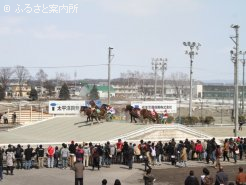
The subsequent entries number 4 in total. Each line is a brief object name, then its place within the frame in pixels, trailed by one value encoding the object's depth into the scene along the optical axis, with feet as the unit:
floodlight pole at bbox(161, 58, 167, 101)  262.47
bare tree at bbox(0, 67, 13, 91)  520.46
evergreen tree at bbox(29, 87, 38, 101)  380.78
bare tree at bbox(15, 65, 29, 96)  524.69
